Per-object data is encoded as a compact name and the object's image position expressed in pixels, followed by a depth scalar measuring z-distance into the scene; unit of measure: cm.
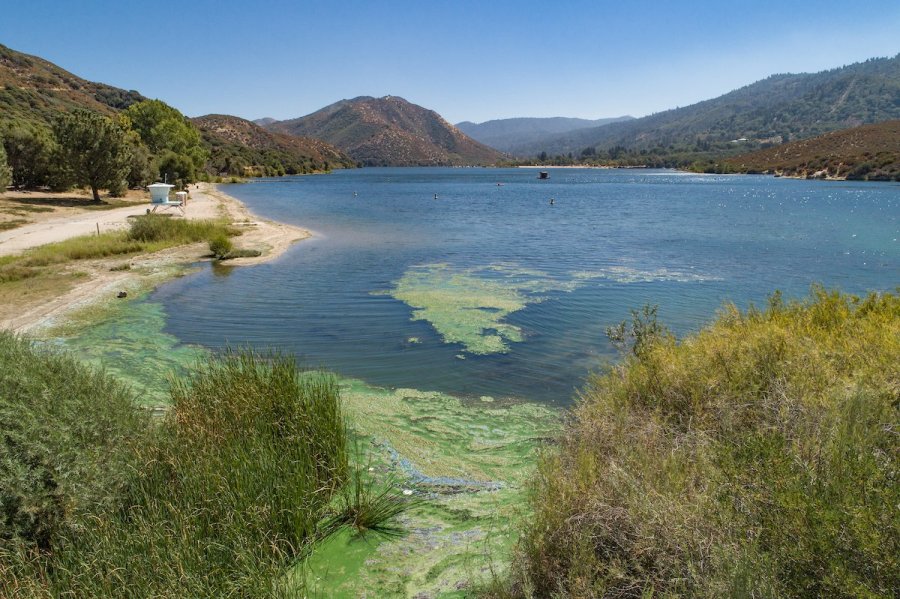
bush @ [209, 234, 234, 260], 2188
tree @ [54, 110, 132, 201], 3303
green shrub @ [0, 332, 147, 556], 432
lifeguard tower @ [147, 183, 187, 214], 3350
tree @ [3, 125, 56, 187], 3478
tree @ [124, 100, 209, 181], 6100
